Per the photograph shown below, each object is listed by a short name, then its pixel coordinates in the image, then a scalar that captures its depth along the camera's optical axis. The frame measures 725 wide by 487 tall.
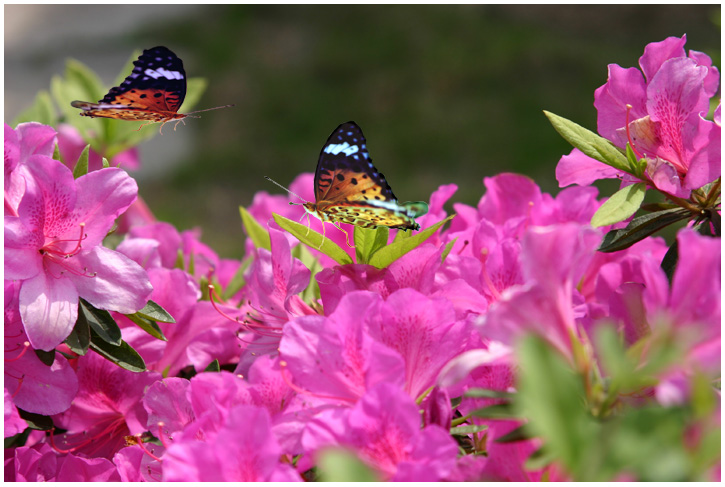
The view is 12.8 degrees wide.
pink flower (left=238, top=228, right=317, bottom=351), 1.29
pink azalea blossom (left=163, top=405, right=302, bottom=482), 1.19
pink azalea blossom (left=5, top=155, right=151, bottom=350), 1.27
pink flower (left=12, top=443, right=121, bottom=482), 1.28
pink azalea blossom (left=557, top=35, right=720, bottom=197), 1.27
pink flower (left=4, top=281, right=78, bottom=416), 1.28
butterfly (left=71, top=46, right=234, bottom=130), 1.31
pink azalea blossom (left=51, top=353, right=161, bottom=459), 1.32
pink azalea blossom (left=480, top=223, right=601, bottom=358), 1.18
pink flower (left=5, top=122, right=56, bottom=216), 1.28
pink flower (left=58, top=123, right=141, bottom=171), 1.50
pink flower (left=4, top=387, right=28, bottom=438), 1.28
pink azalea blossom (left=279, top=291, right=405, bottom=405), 1.23
